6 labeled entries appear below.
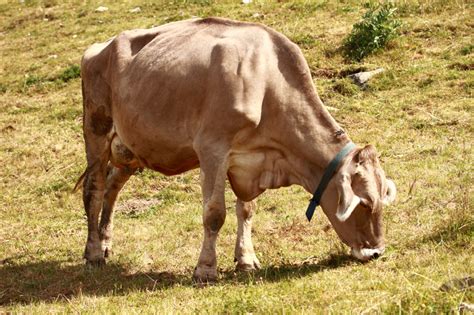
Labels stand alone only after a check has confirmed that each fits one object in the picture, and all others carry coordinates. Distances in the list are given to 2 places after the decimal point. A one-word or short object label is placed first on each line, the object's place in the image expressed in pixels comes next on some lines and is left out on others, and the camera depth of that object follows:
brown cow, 8.27
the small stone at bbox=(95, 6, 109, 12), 22.77
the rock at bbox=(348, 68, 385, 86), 15.44
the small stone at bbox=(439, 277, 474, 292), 5.74
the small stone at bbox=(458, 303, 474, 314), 5.27
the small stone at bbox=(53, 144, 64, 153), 14.48
